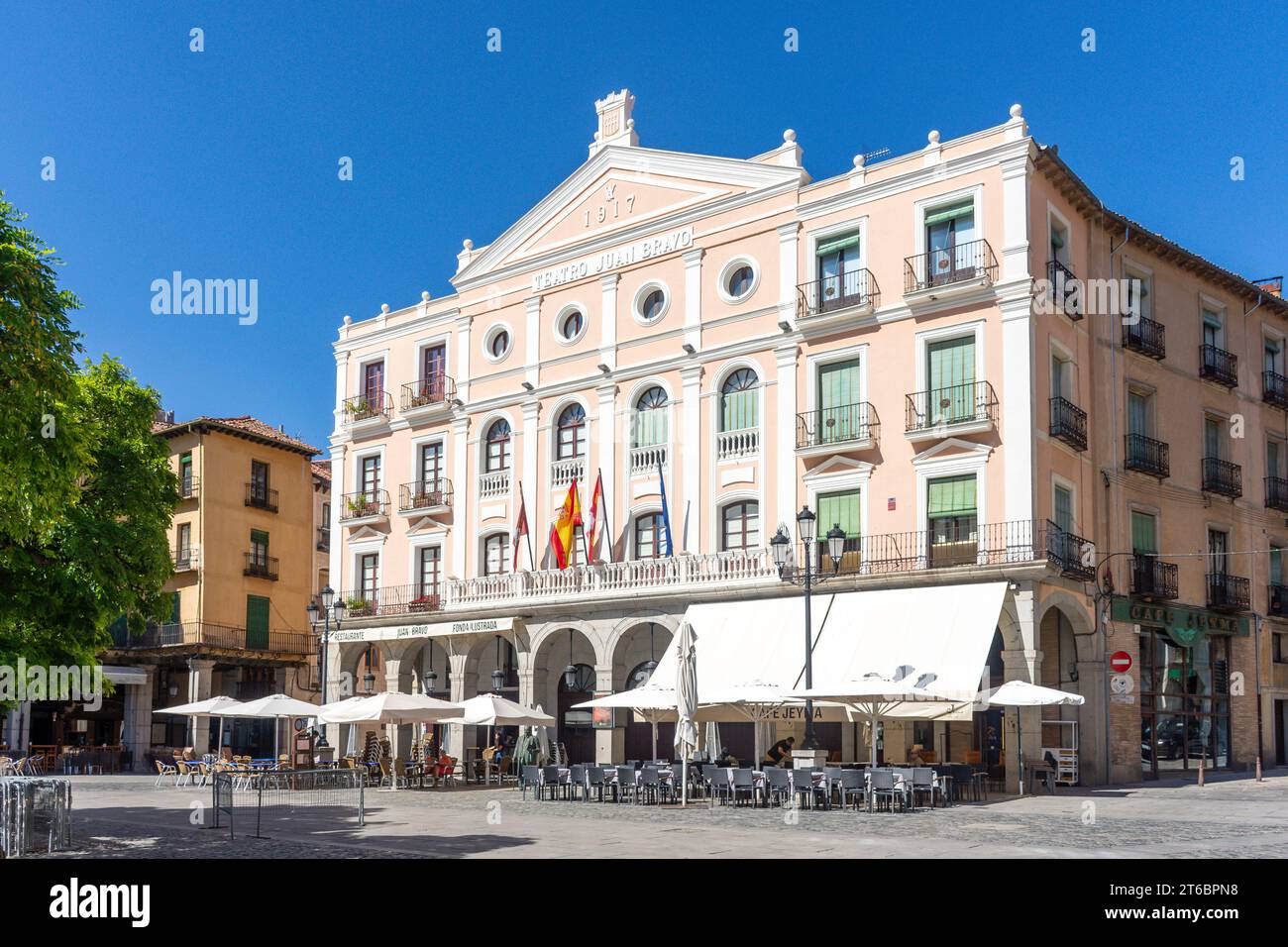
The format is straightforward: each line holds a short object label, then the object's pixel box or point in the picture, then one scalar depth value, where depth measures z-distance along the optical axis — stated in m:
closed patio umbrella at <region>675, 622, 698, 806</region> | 24.72
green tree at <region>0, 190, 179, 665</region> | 15.85
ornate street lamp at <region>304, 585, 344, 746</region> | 35.78
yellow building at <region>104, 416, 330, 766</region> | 48.62
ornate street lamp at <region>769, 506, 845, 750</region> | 23.64
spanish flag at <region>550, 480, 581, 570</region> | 34.72
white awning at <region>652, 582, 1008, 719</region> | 26.12
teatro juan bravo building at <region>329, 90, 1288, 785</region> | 29.09
